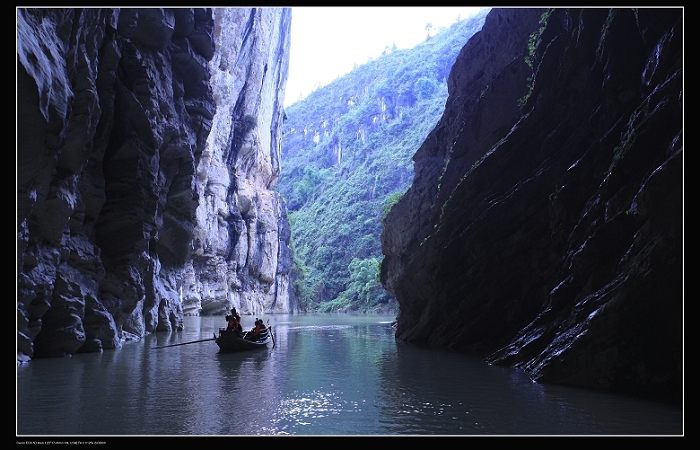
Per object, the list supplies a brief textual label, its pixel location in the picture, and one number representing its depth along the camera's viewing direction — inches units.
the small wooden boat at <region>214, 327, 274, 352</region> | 811.4
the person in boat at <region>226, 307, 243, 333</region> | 837.8
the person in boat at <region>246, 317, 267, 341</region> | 859.9
